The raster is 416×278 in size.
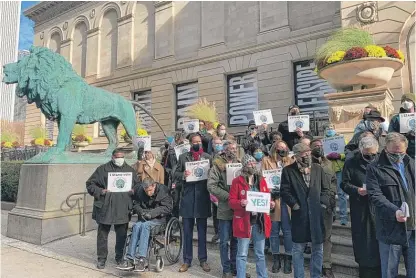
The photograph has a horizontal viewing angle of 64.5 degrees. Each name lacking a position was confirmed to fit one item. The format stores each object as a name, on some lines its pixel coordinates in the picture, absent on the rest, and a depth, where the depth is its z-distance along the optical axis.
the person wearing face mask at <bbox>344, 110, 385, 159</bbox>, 5.48
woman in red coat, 4.40
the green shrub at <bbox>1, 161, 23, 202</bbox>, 12.31
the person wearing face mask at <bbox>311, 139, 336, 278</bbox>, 4.37
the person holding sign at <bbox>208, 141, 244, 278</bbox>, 4.87
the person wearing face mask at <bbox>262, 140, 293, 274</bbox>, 5.10
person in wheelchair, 4.99
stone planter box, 8.34
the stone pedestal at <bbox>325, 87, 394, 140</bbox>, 8.35
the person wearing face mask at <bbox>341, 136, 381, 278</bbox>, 4.02
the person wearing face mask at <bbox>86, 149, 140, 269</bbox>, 5.50
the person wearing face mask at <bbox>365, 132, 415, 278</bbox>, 3.48
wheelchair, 5.21
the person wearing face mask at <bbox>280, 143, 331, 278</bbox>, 4.20
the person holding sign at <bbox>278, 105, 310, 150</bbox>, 7.08
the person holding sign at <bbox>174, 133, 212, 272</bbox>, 5.36
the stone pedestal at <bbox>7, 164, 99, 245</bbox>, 7.32
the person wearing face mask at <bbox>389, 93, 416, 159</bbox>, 4.95
